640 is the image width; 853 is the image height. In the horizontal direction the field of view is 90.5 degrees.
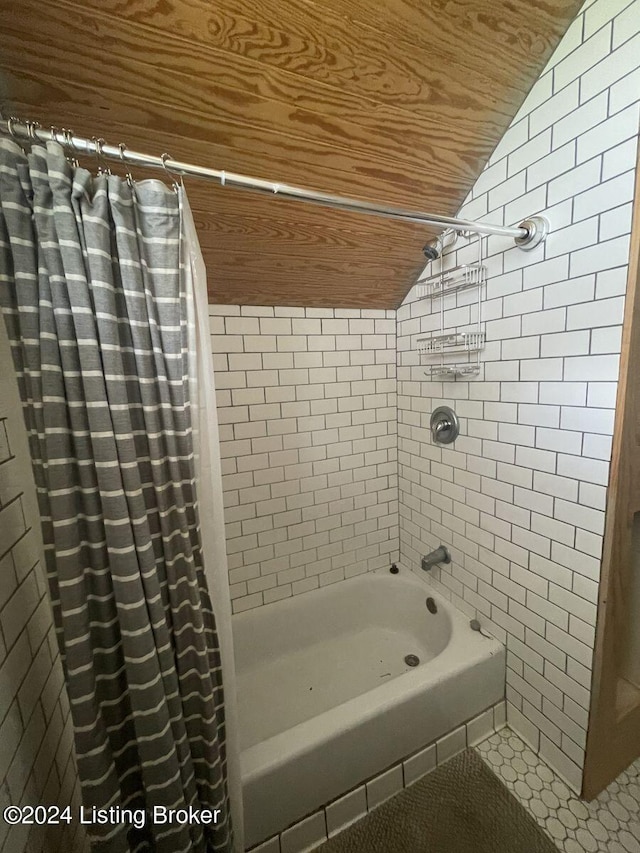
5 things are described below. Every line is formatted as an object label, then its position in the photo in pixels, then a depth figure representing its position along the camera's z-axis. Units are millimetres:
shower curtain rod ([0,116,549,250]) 615
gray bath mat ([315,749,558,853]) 1017
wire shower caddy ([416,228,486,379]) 1299
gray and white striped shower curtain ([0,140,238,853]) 616
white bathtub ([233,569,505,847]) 1003
